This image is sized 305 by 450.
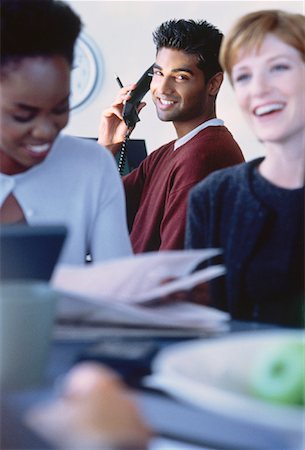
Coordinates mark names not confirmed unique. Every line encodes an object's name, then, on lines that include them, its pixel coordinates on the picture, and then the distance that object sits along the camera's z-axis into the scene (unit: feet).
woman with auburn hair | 5.99
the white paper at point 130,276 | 3.63
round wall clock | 12.12
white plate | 1.90
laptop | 2.94
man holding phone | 8.30
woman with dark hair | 5.39
